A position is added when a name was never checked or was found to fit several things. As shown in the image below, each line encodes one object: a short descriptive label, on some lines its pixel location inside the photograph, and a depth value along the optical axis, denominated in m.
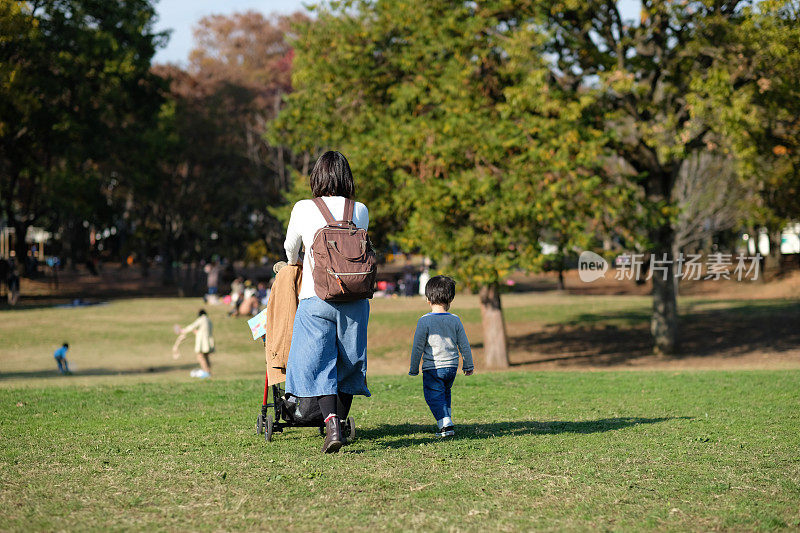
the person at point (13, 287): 37.38
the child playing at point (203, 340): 18.42
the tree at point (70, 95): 34.69
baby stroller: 6.14
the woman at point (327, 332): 5.92
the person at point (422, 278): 41.91
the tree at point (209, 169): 44.72
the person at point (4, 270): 41.41
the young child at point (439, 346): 7.05
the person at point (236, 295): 33.22
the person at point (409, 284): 43.62
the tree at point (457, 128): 18.89
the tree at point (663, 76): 17.62
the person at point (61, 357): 19.52
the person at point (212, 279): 39.62
